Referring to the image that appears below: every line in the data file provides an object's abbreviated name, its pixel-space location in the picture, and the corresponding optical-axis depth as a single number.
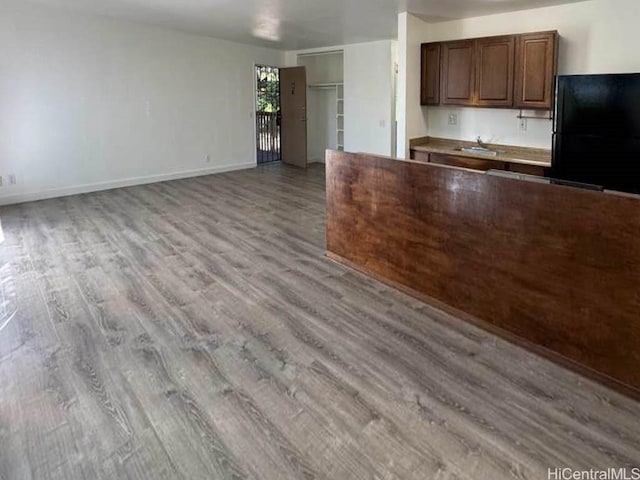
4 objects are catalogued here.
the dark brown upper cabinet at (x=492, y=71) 4.83
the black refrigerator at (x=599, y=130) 3.99
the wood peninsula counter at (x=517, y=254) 2.25
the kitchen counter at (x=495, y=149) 5.09
